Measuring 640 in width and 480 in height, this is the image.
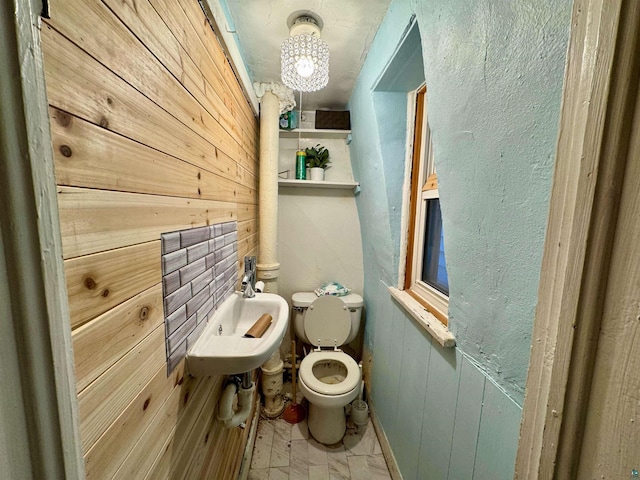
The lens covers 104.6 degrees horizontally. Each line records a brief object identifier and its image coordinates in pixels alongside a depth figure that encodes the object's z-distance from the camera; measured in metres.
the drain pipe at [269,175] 1.61
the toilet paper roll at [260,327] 0.95
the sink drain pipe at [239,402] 0.98
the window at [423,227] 1.29
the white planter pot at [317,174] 1.91
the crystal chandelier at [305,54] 1.10
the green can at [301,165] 1.91
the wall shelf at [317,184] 1.86
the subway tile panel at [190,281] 0.66
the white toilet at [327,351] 1.57
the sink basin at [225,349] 0.75
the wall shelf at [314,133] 1.88
